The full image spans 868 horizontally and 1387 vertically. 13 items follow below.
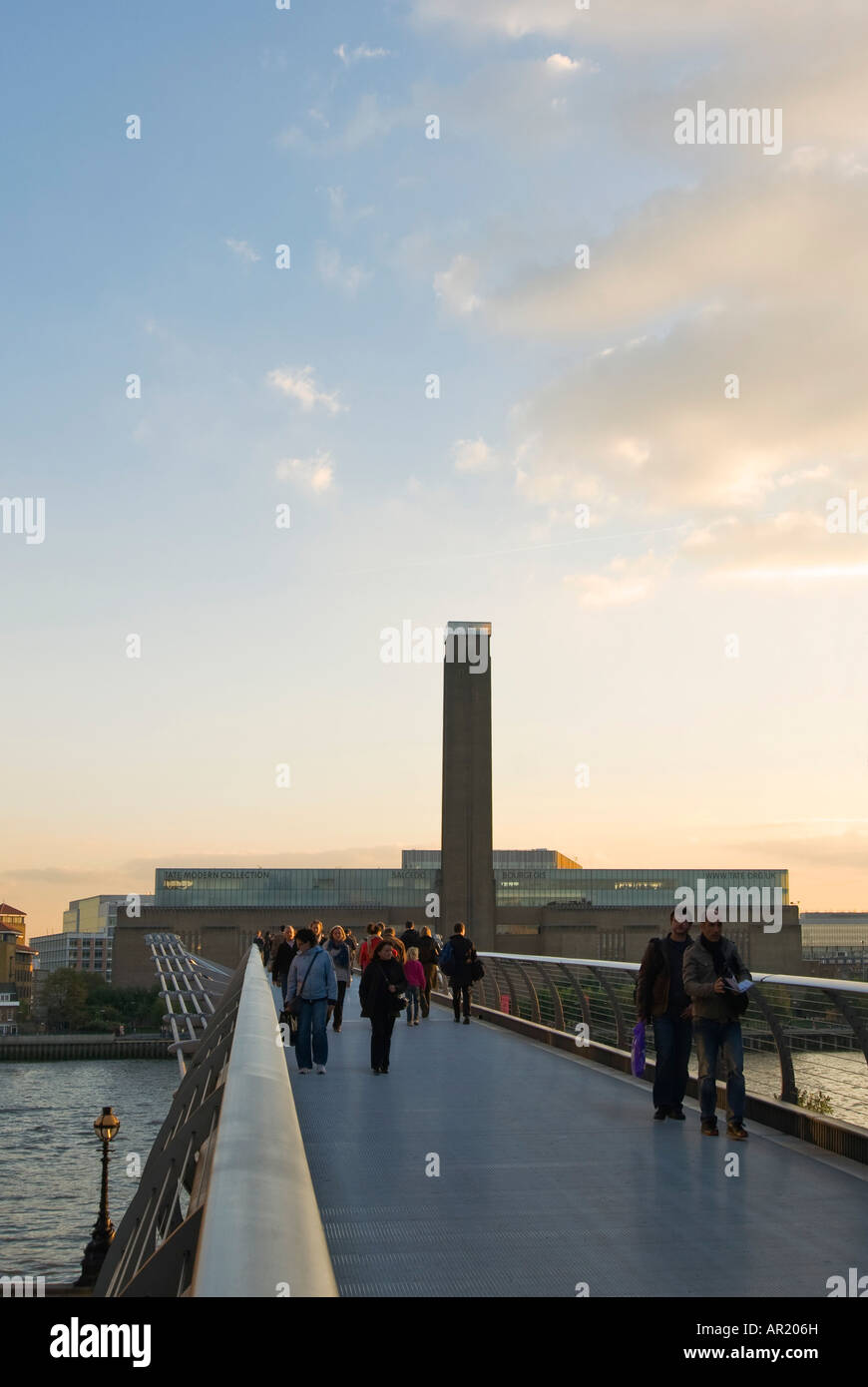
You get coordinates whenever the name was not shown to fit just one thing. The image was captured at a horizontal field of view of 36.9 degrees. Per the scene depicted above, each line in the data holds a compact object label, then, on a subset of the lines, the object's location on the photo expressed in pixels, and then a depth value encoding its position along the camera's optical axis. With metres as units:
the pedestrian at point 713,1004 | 8.27
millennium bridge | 2.72
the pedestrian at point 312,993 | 11.77
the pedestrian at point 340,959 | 17.42
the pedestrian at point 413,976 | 17.52
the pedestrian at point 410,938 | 19.28
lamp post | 25.20
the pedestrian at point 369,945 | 15.12
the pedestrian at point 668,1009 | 9.02
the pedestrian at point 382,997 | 12.15
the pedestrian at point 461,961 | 17.39
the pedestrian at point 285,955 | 18.25
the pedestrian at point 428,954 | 20.67
